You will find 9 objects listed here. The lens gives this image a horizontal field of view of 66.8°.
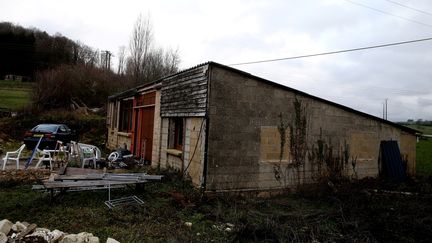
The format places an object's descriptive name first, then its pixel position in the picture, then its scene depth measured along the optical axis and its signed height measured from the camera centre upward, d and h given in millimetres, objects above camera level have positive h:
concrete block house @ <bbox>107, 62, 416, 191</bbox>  8914 +48
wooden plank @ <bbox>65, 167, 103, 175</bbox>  9157 -1339
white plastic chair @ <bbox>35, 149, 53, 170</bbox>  11305 -1237
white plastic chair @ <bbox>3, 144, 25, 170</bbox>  10734 -1277
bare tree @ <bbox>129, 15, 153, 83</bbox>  31250 +7530
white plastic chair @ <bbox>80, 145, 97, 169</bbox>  12281 -1099
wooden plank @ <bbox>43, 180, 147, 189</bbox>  7074 -1316
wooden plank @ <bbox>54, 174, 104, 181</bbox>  7679 -1254
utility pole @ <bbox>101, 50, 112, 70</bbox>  46381 +10080
